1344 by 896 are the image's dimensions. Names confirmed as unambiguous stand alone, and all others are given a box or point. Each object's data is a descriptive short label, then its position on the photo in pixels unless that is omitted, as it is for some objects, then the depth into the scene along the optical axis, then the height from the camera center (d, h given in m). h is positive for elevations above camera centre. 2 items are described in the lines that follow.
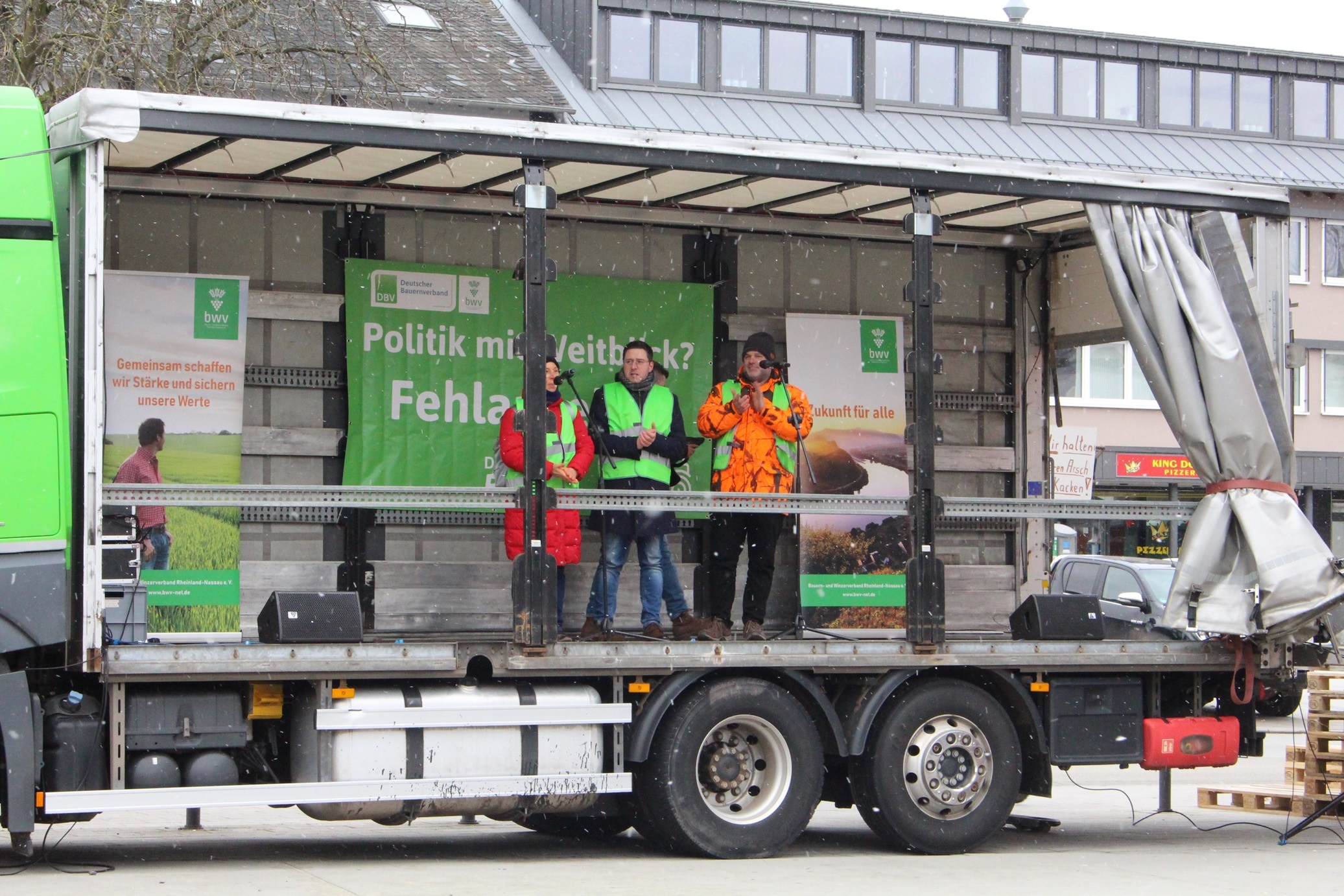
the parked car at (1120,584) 16.47 -1.43
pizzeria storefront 33.16 -0.82
